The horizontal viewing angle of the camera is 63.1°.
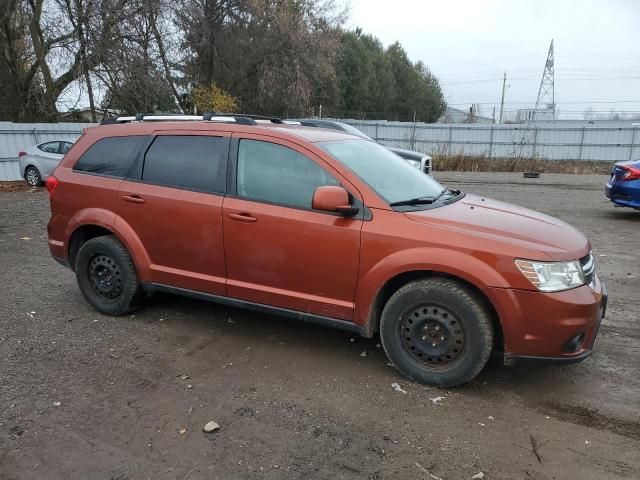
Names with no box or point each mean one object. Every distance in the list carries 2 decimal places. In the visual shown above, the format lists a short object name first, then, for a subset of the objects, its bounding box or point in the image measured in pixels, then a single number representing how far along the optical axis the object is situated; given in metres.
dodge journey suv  3.41
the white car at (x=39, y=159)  15.80
